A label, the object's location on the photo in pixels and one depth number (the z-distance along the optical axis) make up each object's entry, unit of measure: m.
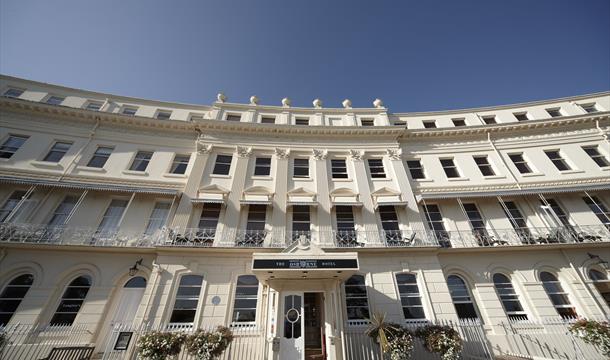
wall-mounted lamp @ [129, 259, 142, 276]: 10.34
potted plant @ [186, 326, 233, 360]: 7.63
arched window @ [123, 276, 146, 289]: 10.66
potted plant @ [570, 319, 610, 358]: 7.46
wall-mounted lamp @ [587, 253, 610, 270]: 11.11
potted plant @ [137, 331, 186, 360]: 7.54
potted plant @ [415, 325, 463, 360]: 7.94
